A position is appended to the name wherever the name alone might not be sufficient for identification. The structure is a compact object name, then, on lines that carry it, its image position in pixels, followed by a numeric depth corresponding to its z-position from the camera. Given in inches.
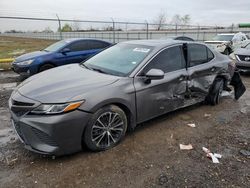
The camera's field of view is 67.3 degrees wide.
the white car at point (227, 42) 415.5
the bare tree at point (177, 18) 2121.8
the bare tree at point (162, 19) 2044.7
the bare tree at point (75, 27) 1095.0
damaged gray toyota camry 91.8
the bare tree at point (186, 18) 2151.2
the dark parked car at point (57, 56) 234.9
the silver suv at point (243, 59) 276.8
